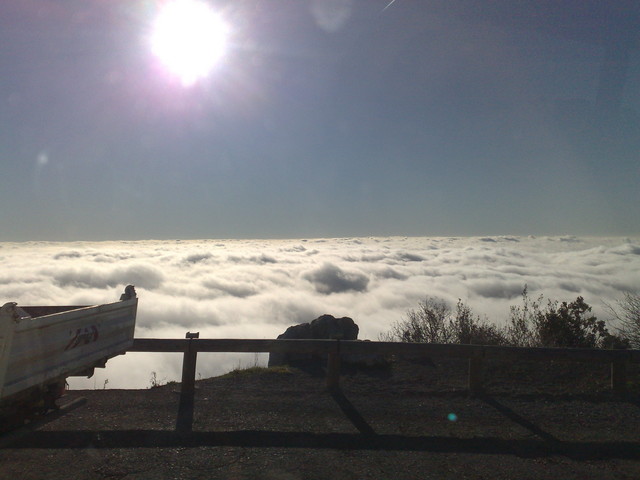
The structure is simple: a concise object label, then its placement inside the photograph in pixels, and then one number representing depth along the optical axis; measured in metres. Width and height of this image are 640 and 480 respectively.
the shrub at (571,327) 11.09
